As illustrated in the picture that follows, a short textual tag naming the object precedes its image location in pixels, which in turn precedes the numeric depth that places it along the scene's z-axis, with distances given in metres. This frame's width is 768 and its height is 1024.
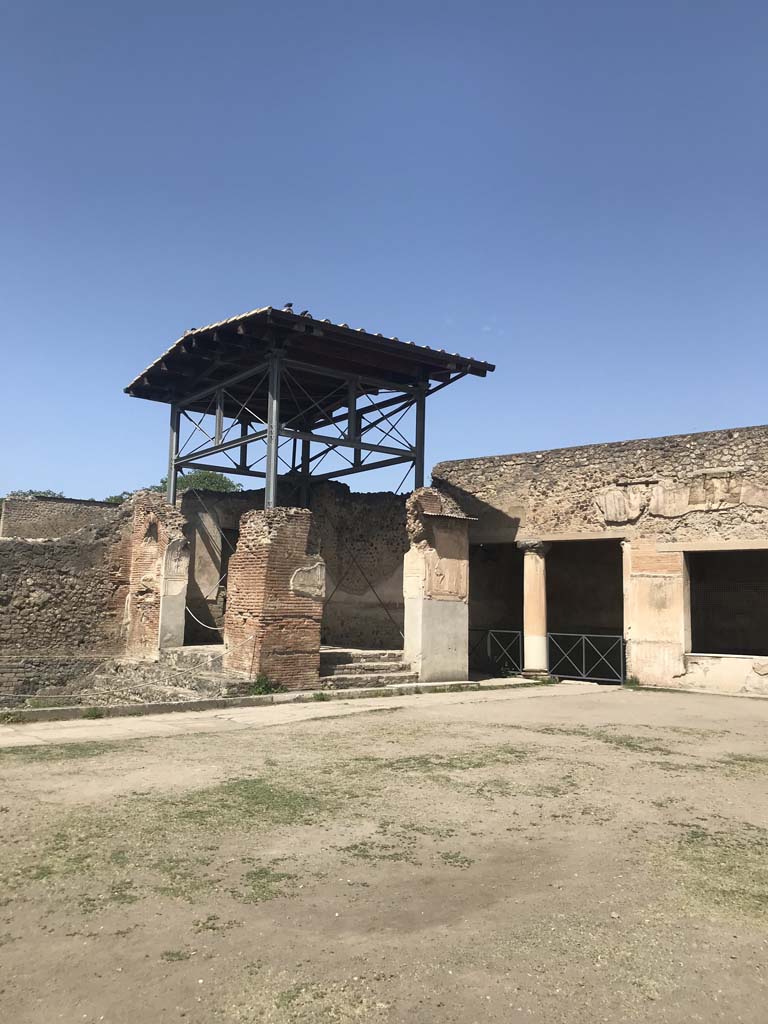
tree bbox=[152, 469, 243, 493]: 53.16
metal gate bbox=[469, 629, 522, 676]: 17.73
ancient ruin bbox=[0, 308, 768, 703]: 12.81
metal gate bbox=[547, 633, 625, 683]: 17.84
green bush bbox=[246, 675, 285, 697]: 11.23
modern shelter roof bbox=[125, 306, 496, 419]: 13.34
